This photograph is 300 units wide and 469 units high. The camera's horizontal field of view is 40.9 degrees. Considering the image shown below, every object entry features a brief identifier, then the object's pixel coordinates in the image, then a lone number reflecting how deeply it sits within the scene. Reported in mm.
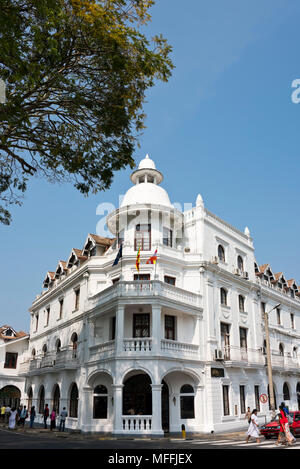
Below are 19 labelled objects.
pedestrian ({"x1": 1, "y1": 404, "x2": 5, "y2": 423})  34519
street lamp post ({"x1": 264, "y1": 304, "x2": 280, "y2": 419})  23514
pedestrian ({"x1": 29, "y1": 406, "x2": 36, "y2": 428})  28033
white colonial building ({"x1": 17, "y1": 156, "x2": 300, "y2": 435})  23000
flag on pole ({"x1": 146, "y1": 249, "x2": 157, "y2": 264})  24289
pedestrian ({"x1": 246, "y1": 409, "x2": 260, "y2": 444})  17156
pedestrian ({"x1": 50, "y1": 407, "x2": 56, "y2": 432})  25850
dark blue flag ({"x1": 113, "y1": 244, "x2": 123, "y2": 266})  24469
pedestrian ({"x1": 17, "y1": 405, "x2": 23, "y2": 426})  28872
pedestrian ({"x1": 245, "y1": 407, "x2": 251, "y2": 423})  26091
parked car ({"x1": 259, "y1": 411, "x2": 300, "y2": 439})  19589
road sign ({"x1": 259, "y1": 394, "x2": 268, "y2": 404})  20895
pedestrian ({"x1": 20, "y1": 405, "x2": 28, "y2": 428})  29375
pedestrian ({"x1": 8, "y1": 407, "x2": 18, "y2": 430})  25906
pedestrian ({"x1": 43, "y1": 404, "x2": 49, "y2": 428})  27789
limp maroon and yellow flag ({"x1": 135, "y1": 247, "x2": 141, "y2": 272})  23961
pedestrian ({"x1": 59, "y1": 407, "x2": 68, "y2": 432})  25016
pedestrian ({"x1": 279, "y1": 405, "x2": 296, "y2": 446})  15727
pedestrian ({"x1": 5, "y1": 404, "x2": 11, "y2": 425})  32844
